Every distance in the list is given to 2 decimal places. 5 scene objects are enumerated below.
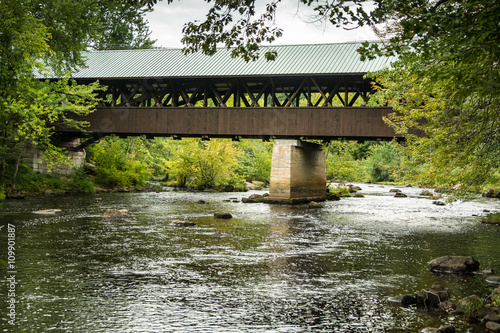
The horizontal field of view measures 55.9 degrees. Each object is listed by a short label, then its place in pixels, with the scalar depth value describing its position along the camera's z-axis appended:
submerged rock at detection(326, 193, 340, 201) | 24.28
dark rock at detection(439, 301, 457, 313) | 5.54
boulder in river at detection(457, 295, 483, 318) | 5.21
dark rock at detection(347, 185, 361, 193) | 30.89
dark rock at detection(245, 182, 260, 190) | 31.77
